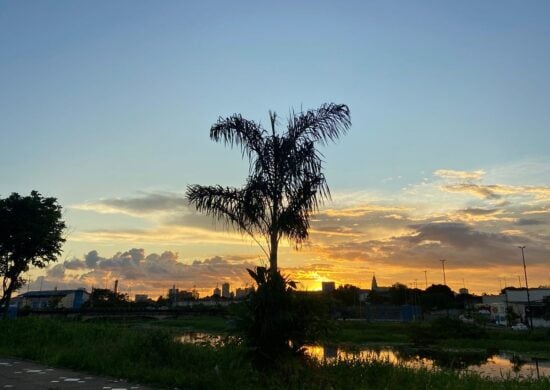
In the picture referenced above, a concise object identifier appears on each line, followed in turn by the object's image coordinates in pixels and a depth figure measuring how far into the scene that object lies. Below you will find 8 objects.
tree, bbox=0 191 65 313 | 27.39
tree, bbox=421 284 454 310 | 105.18
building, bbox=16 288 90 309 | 141.52
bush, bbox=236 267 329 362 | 8.48
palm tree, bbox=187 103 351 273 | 10.09
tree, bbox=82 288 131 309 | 122.62
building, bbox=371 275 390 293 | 180.25
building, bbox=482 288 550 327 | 70.54
